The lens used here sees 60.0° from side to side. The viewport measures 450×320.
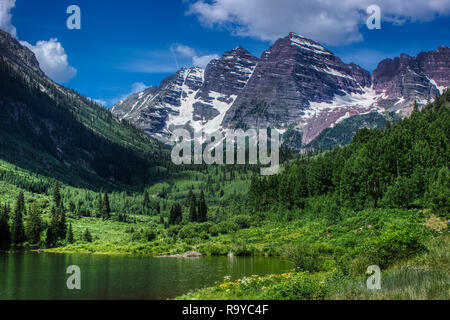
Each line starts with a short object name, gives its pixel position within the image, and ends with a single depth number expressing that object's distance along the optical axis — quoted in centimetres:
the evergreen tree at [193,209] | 16362
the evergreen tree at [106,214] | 19588
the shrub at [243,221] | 12339
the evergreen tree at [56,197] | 18462
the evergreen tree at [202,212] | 16188
